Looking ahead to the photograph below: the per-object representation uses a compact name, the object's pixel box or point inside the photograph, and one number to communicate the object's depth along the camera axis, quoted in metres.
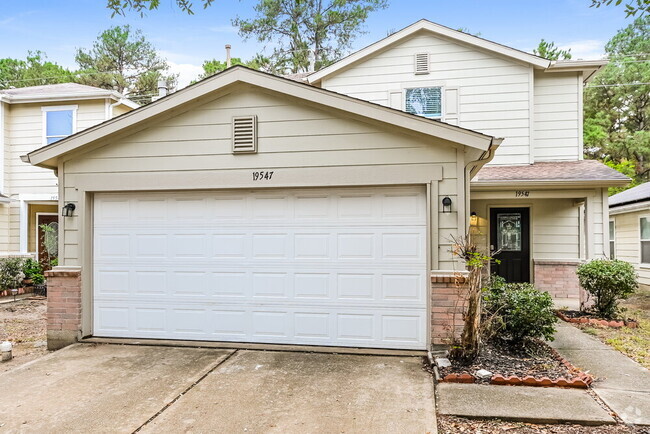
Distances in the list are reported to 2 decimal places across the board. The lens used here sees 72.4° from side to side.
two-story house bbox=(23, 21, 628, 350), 5.63
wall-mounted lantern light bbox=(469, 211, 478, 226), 10.25
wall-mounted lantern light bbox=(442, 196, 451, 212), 5.48
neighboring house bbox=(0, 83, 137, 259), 12.62
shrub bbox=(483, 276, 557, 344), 5.43
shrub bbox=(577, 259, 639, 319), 7.39
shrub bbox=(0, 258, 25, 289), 11.56
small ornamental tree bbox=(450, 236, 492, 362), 4.95
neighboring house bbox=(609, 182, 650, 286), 12.49
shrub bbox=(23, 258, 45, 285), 12.27
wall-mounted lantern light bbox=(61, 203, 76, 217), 6.27
